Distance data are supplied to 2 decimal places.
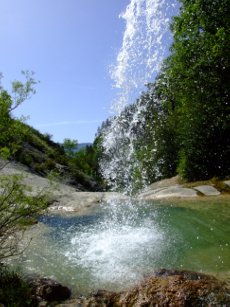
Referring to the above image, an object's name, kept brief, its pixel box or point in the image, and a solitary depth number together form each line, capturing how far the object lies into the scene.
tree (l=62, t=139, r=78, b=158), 60.18
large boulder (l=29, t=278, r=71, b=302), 5.67
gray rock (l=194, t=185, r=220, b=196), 13.85
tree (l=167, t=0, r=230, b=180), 16.55
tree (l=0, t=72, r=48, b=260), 5.51
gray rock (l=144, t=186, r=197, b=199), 14.38
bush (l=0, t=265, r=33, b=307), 5.04
